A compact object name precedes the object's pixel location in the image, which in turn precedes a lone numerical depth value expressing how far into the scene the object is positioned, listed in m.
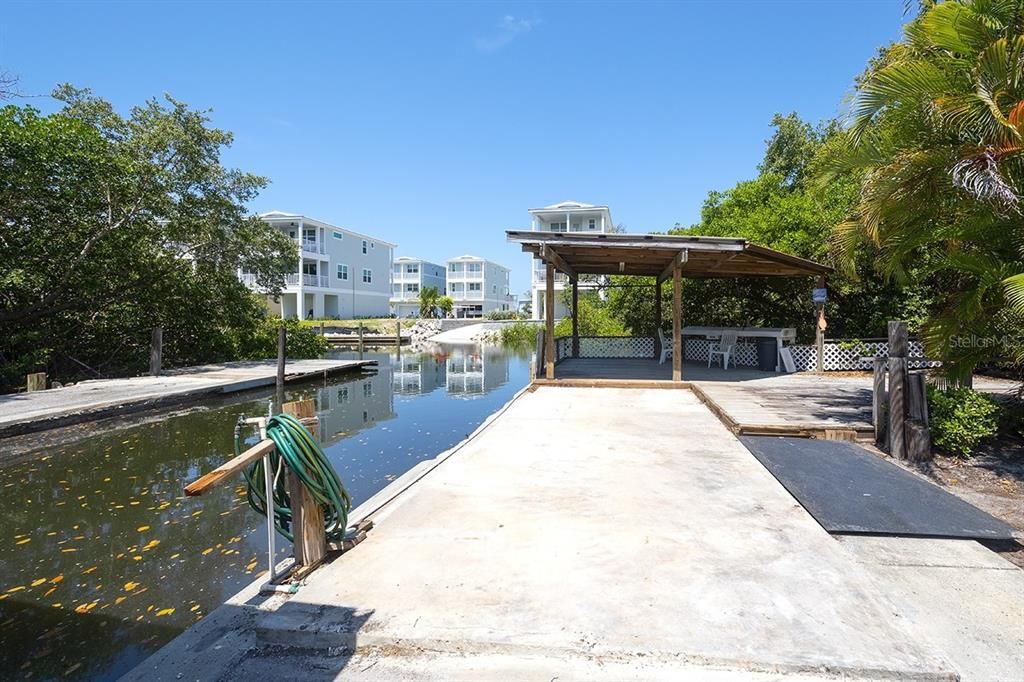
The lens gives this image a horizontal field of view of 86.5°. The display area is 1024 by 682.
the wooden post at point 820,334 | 13.42
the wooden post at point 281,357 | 15.49
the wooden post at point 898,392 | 6.08
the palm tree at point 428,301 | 54.28
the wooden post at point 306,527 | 3.13
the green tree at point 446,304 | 56.62
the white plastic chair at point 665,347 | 16.28
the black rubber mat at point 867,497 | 3.95
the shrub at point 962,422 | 6.00
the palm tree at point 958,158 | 5.24
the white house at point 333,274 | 44.34
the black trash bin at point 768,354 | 14.62
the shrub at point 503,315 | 54.25
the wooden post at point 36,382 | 13.03
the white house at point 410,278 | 70.00
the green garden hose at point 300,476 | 2.98
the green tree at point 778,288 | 14.59
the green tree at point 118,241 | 13.06
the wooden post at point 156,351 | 15.72
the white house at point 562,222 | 45.69
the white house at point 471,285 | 69.81
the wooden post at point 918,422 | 5.93
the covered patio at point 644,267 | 10.44
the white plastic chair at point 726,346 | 14.81
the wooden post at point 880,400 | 6.50
